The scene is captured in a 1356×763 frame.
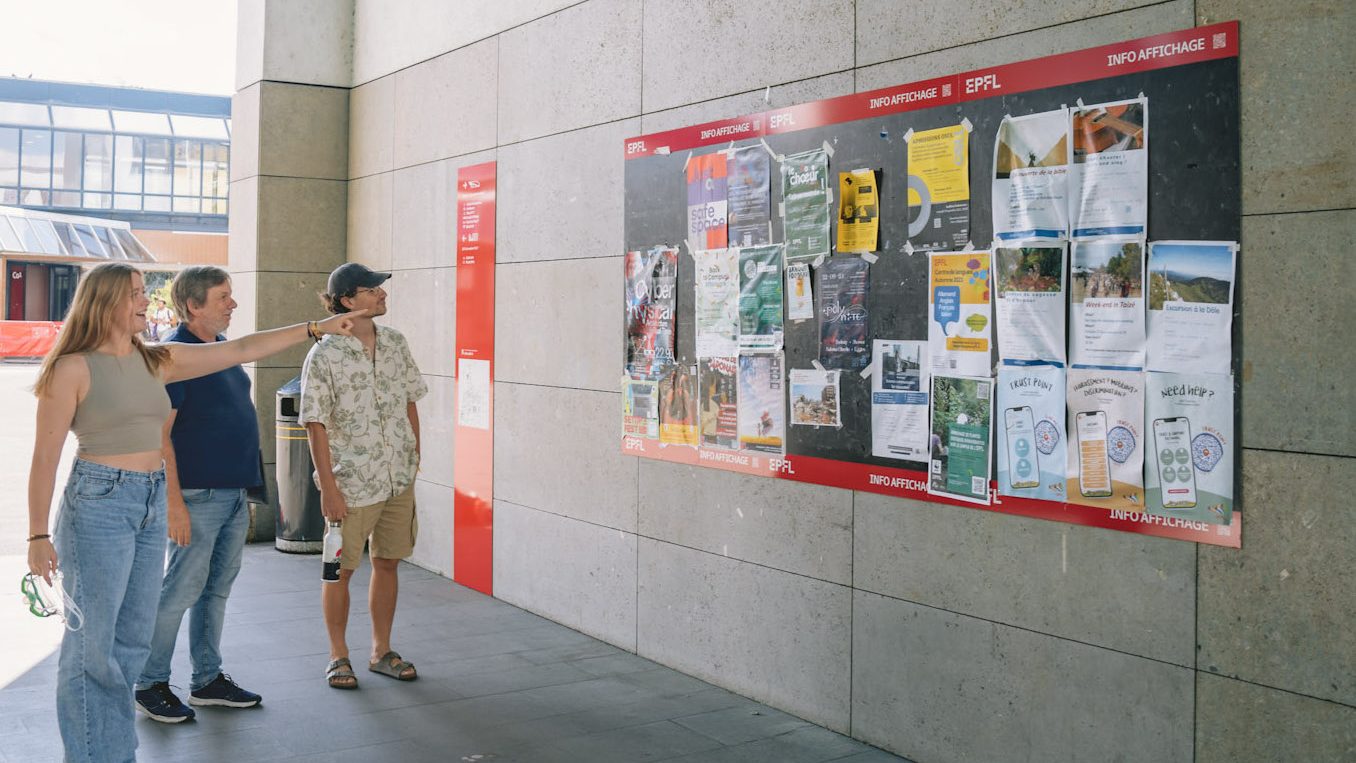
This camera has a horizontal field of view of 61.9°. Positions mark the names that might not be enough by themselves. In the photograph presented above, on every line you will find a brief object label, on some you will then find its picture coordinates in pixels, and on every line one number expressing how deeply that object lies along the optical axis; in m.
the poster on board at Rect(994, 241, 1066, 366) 3.96
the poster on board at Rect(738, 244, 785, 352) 5.14
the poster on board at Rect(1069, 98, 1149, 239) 3.71
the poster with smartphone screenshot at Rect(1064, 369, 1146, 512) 3.74
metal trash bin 8.75
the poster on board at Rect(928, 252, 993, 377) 4.21
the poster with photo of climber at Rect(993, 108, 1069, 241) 3.94
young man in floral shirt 5.20
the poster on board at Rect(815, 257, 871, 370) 4.69
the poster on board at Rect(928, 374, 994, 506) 4.21
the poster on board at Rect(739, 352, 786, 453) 5.13
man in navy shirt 4.86
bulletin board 3.54
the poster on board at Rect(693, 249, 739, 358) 5.39
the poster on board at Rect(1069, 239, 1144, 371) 3.73
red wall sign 7.44
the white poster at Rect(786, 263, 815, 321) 4.96
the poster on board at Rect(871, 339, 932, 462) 4.45
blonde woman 3.72
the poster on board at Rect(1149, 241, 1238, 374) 3.52
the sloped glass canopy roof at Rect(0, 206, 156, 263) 34.22
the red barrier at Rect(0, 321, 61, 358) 31.83
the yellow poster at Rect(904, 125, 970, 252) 4.28
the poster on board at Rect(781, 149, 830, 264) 4.88
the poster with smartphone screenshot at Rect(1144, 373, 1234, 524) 3.52
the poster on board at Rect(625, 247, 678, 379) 5.79
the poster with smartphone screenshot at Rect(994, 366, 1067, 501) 3.97
